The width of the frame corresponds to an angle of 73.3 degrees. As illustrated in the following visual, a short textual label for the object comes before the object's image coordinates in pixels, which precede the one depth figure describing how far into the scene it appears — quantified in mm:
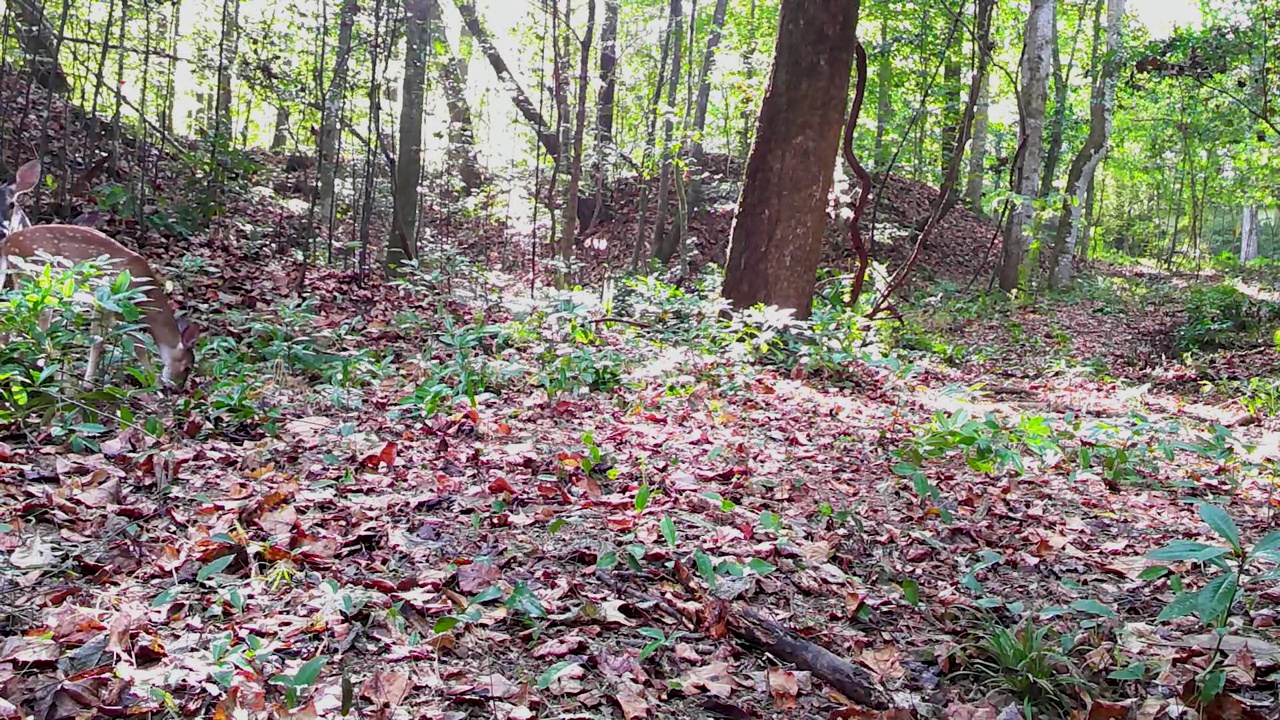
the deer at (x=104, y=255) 4719
